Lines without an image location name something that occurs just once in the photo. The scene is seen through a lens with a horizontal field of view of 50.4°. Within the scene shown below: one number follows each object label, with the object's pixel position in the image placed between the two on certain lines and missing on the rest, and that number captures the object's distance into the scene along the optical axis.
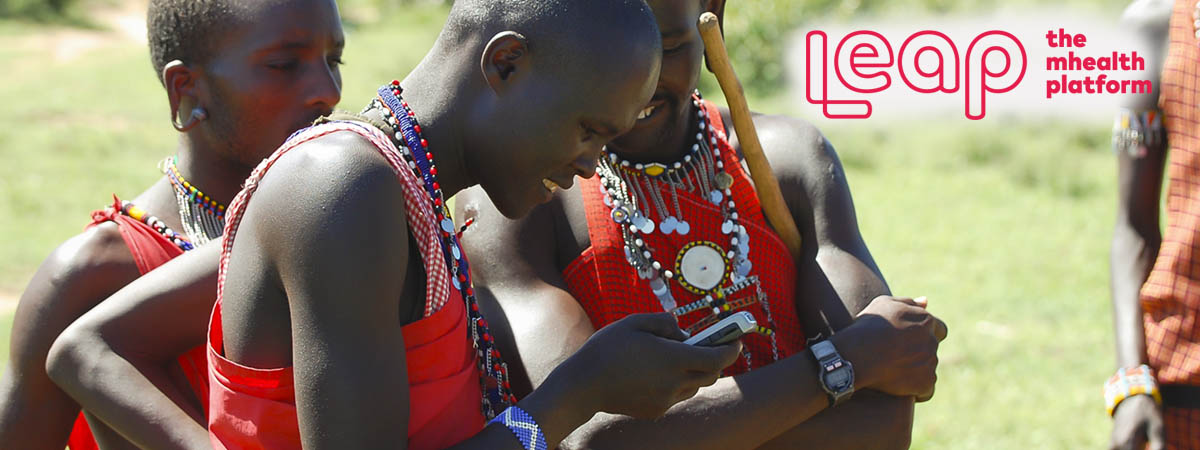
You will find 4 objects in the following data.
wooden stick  2.57
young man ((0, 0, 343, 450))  2.48
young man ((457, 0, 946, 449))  2.37
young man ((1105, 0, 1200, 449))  3.21
